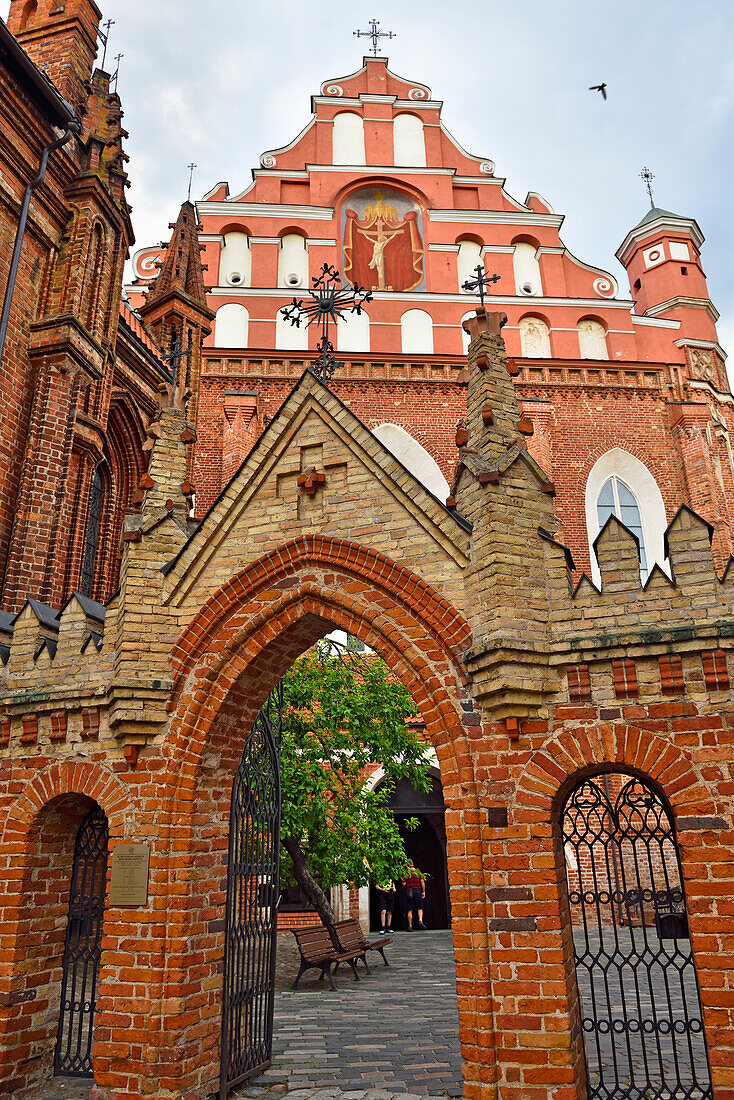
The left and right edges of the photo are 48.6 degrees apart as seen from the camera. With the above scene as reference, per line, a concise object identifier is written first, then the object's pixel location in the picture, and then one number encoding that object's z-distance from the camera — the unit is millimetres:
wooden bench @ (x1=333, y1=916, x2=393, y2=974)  11352
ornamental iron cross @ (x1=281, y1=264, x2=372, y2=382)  7223
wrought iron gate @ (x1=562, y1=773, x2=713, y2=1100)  5039
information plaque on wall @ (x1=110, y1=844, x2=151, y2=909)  5703
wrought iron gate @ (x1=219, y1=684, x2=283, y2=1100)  6137
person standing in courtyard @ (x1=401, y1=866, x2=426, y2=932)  17828
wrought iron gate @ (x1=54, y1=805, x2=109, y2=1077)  6363
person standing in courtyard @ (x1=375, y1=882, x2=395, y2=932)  18219
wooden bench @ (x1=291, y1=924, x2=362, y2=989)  10602
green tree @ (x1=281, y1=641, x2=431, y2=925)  11477
